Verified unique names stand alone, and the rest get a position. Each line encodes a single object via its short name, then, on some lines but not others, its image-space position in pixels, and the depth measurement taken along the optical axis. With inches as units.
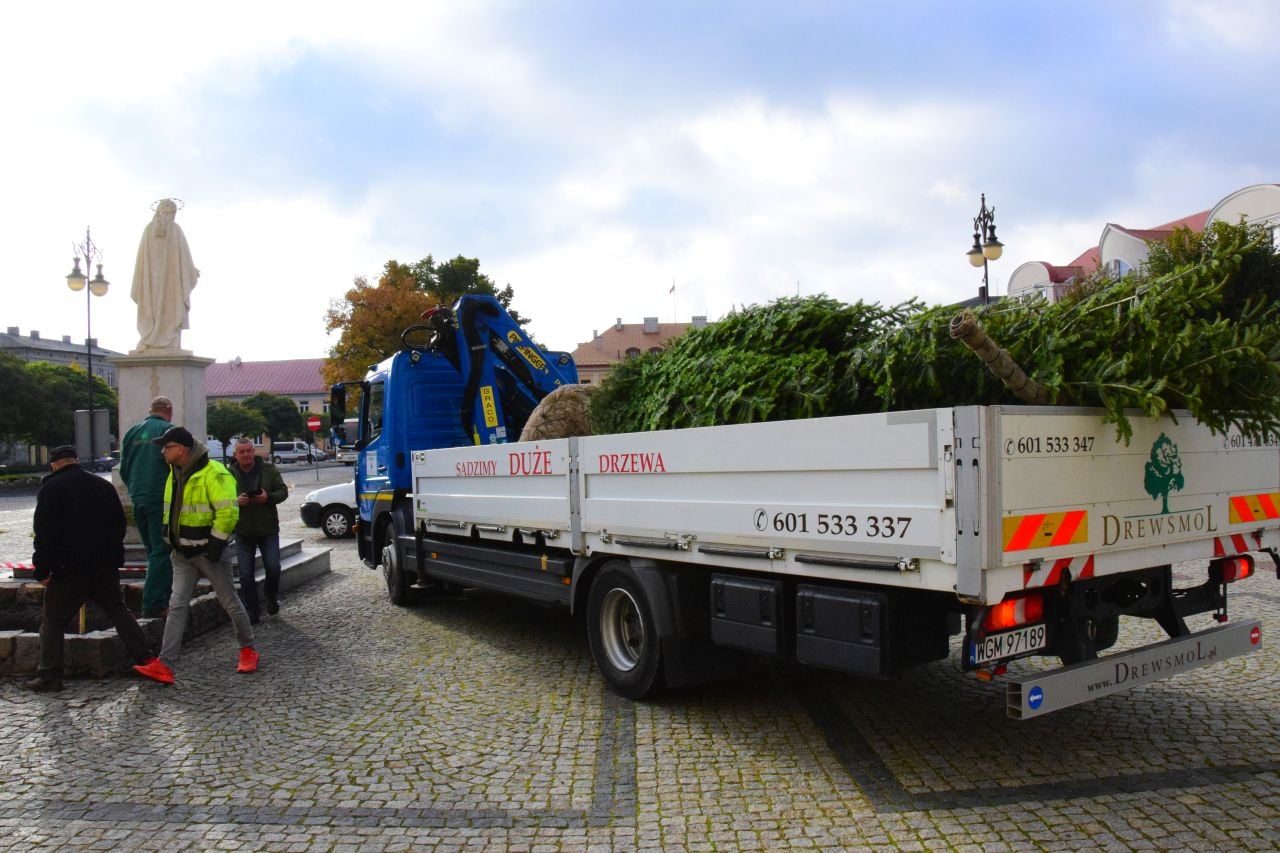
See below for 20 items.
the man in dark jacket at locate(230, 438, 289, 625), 325.4
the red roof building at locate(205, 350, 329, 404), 4114.2
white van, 2552.4
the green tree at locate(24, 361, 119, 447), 2000.5
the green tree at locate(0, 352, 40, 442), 1920.5
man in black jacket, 233.3
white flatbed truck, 145.3
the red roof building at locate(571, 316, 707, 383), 2763.3
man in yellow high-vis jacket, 250.8
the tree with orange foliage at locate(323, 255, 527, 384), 1403.8
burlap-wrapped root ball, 312.8
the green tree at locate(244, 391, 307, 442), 3078.2
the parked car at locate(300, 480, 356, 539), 633.0
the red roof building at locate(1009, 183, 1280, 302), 1467.8
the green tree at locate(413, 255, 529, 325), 1535.4
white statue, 442.9
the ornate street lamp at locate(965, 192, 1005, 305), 634.8
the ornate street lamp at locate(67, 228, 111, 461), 1011.3
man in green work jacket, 290.7
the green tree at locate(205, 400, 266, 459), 2736.2
